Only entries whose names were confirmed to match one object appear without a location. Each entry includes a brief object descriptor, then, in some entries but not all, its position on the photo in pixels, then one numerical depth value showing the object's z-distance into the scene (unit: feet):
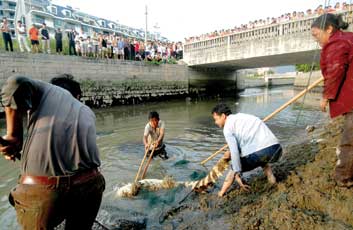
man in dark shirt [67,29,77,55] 53.80
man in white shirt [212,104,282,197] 12.07
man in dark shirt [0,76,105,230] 5.84
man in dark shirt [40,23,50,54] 50.16
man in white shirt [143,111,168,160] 21.23
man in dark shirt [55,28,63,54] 51.11
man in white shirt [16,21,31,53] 46.09
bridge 53.57
